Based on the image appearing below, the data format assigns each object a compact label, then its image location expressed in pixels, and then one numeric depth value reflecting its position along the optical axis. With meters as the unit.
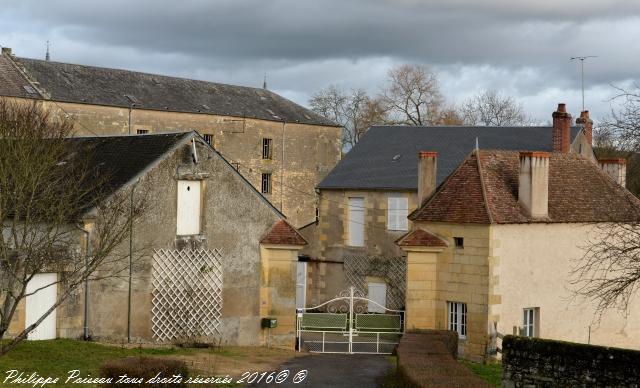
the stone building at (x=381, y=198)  32.84
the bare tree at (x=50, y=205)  17.30
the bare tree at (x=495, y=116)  68.38
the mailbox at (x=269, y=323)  24.42
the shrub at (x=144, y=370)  14.28
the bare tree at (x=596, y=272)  25.80
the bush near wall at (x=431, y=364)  15.03
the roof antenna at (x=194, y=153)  23.42
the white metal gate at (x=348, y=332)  24.59
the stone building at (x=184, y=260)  21.72
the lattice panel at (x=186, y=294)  22.84
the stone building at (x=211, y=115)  43.47
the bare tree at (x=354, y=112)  66.81
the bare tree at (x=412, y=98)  65.12
